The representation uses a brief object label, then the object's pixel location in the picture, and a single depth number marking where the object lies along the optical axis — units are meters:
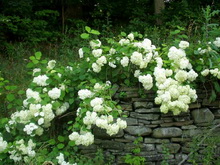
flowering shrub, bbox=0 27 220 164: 3.42
